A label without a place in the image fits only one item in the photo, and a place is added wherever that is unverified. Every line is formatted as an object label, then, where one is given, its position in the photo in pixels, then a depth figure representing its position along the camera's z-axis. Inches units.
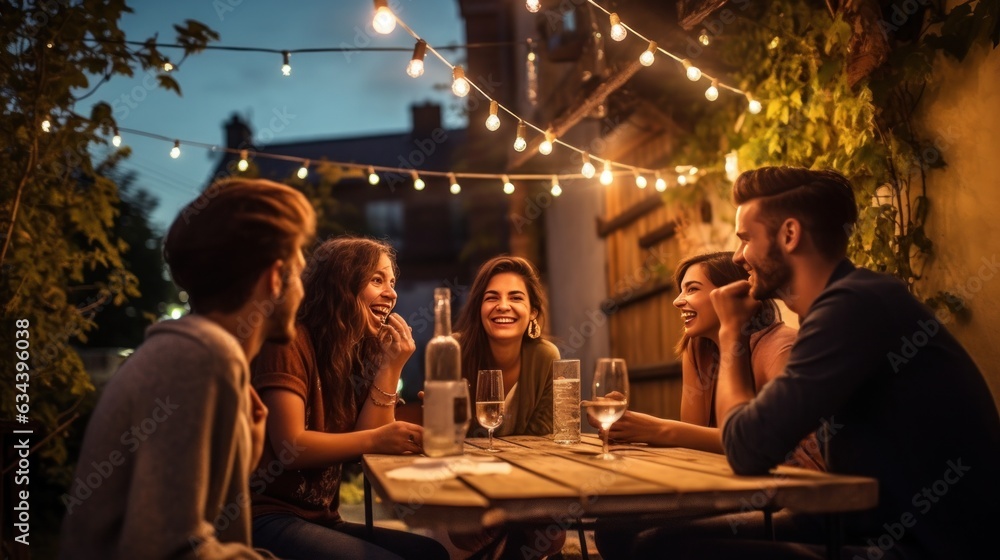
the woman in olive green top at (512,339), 152.3
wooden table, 62.9
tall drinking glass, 110.5
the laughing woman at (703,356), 106.4
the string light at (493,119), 148.5
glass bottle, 88.3
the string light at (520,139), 162.4
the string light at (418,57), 135.6
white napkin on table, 76.4
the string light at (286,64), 185.2
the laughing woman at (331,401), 102.5
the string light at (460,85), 144.2
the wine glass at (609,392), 88.7
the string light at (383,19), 120.8
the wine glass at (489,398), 98.0
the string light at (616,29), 135.9
